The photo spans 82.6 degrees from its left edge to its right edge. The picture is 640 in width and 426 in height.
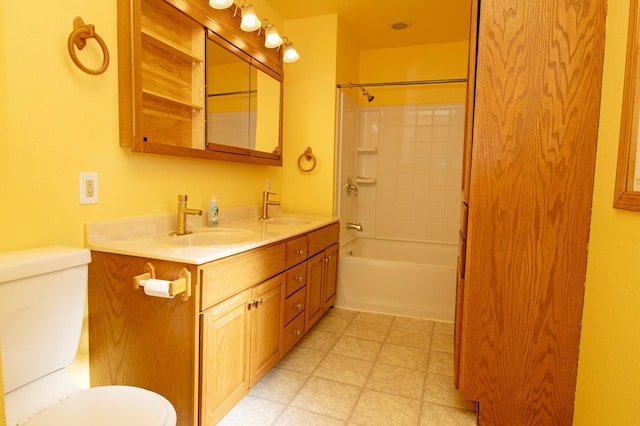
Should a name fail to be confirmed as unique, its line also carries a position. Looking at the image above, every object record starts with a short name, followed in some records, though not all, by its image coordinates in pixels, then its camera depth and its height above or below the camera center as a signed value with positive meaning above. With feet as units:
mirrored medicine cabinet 4.96 +1.70
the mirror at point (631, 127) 3.36 +0.62
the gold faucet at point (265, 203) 8.66 -0.47
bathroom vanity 4.30 -1.72
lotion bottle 6.76 -0.57
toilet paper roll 3.98 -1.17
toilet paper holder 4.05 -1.13
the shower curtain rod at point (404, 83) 9.31 +2.74
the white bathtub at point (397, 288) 9.12 -2.60
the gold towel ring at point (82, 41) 4.23 +1.65
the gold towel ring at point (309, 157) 9.84 +0.75
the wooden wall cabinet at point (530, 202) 4.57 -0.15
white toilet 3.35 -1.74
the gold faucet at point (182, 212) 5.75 -0.48
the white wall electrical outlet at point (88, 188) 4.63 -0.12
